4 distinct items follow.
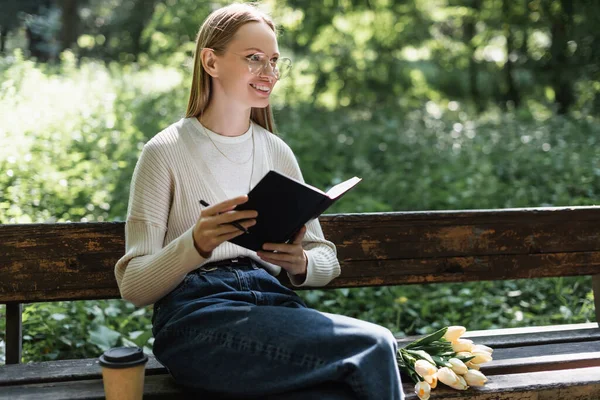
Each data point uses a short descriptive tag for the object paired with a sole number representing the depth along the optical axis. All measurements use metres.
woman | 1.78
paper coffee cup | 1.77
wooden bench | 2.23
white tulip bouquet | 2.10
